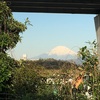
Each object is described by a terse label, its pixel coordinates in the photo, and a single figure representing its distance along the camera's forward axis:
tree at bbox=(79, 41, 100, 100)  6.53
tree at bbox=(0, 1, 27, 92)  6.36
